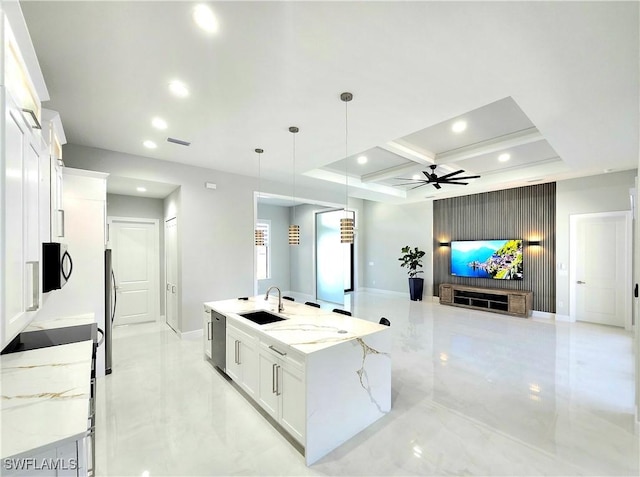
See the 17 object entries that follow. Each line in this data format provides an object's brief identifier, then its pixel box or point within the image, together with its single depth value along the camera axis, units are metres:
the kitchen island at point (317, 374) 2.10
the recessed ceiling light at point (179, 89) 2.50
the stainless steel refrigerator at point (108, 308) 3.55
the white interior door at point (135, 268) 5.67
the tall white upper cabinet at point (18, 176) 1.11
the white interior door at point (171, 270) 5.18
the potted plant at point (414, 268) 8.16
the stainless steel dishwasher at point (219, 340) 3.38
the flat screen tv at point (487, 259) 6.62
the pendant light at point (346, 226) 3.31
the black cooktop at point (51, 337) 2.01
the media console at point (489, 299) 6.27
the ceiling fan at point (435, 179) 5.31
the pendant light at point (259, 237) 4.49
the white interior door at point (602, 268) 5.28
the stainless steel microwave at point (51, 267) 1.80
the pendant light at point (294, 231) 3.54
